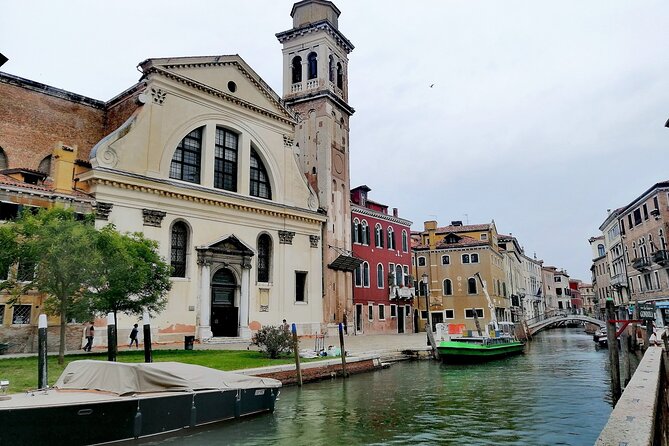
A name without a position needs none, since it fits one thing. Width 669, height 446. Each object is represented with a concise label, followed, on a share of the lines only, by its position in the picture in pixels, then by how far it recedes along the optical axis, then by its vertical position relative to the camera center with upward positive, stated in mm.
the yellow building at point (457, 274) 41875 +4577
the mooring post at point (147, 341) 13966 -42
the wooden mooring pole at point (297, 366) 14890 -923
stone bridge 41781 +490
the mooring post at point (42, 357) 10367 -287
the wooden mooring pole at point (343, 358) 17172 -842
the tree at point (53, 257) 13883 +2363
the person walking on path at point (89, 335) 18234 +232
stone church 20766 +7229
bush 17719 -170
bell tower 30719 +13473
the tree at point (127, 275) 15023 +1992
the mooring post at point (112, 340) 13359 +17
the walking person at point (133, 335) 19297 +187
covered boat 7698 -1093
